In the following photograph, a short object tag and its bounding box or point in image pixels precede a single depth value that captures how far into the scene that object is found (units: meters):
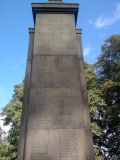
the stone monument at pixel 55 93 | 5.04
